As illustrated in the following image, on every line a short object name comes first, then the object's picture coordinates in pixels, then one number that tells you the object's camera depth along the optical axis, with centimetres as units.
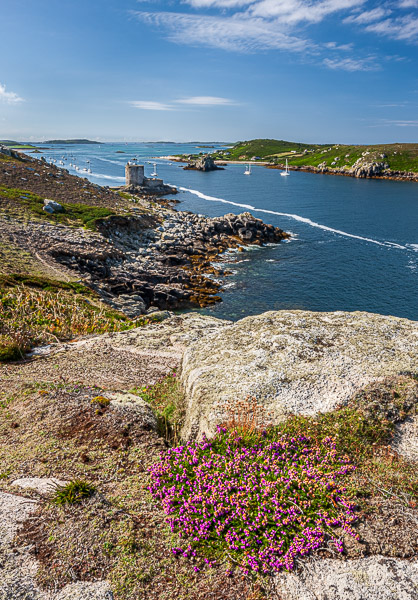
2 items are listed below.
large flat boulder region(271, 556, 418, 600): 459
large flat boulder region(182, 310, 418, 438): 788
